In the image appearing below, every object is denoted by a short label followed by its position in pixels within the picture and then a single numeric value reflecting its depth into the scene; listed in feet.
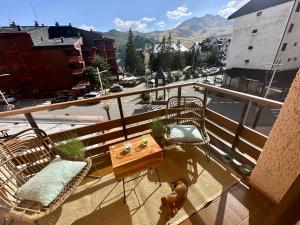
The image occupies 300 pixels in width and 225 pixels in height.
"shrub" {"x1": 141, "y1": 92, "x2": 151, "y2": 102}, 43.79
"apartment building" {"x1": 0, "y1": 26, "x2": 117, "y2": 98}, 45.57
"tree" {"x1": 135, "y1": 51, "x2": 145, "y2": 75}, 83.97
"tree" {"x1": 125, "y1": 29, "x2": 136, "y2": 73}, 83.30
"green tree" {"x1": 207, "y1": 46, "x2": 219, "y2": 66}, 100.89
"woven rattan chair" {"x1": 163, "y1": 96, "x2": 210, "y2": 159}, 7.41
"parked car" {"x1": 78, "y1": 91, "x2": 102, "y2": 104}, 42.62
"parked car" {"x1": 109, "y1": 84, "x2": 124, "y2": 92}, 57.57
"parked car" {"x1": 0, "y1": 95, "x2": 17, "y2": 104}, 45.18
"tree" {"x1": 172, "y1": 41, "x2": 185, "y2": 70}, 91.17
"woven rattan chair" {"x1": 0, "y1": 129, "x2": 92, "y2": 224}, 3.65
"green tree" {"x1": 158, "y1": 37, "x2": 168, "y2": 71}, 84.10
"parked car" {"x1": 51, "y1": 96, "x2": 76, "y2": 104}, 43.93
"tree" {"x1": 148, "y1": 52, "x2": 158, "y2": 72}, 87.57
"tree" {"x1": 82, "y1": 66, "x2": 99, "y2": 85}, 51.26
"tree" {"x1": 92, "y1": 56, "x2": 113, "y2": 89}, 53.63
